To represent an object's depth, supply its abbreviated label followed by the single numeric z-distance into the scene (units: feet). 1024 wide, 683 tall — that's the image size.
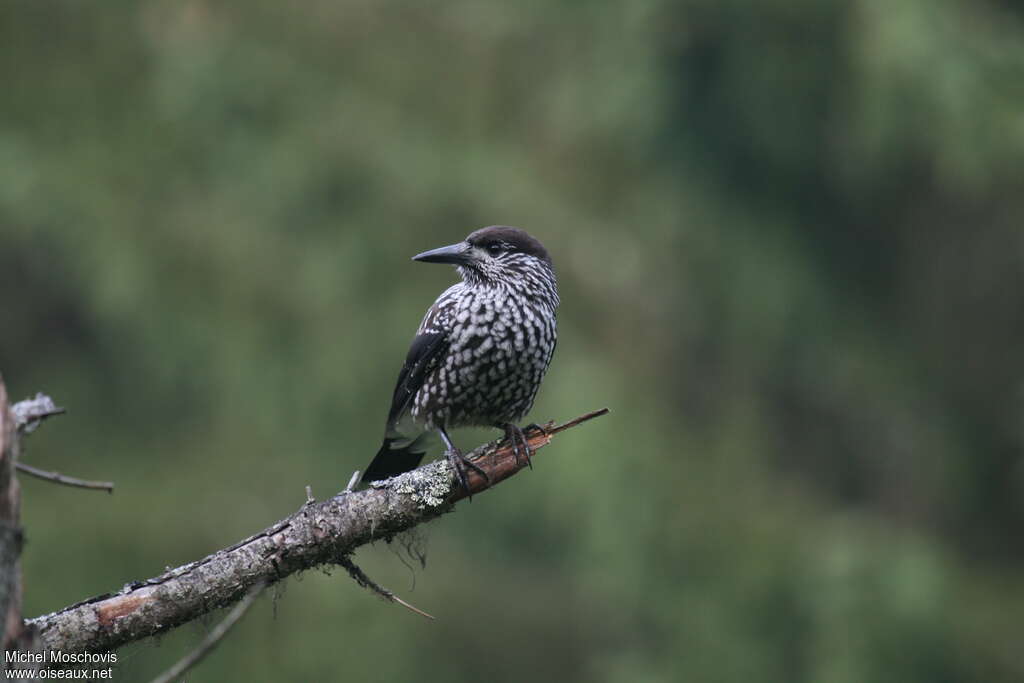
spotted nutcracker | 28.22
